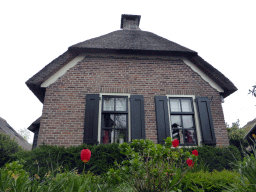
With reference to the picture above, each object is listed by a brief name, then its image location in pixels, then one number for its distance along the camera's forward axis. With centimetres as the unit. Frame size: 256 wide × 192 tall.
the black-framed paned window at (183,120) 555
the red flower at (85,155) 213
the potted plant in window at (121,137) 529
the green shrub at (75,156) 402
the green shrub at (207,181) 205
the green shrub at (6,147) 569
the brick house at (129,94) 532
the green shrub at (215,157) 442
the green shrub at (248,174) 174
